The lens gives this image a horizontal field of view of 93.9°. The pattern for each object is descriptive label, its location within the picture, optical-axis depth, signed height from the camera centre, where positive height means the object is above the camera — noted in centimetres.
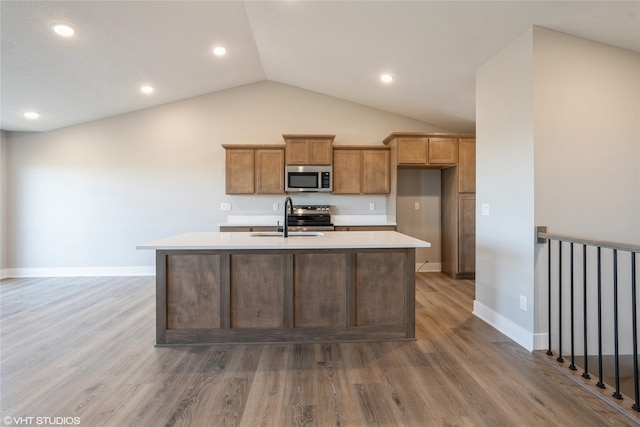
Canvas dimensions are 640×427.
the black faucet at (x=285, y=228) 272 -14
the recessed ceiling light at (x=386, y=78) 382 +176
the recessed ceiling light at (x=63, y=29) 276 +173
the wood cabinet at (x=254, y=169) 469 +70
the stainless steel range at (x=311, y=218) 464 -8
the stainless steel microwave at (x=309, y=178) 465 +55
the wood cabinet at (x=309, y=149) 464 +100
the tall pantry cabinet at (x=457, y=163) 457 +76
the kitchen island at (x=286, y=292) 246 -66
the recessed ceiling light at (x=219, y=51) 371 +205
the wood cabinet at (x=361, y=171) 480 +68
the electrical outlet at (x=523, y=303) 248 -75
